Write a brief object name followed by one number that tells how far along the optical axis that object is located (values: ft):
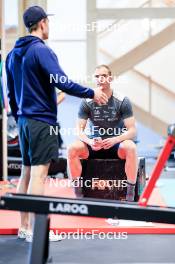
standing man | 16.79
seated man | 21.67
